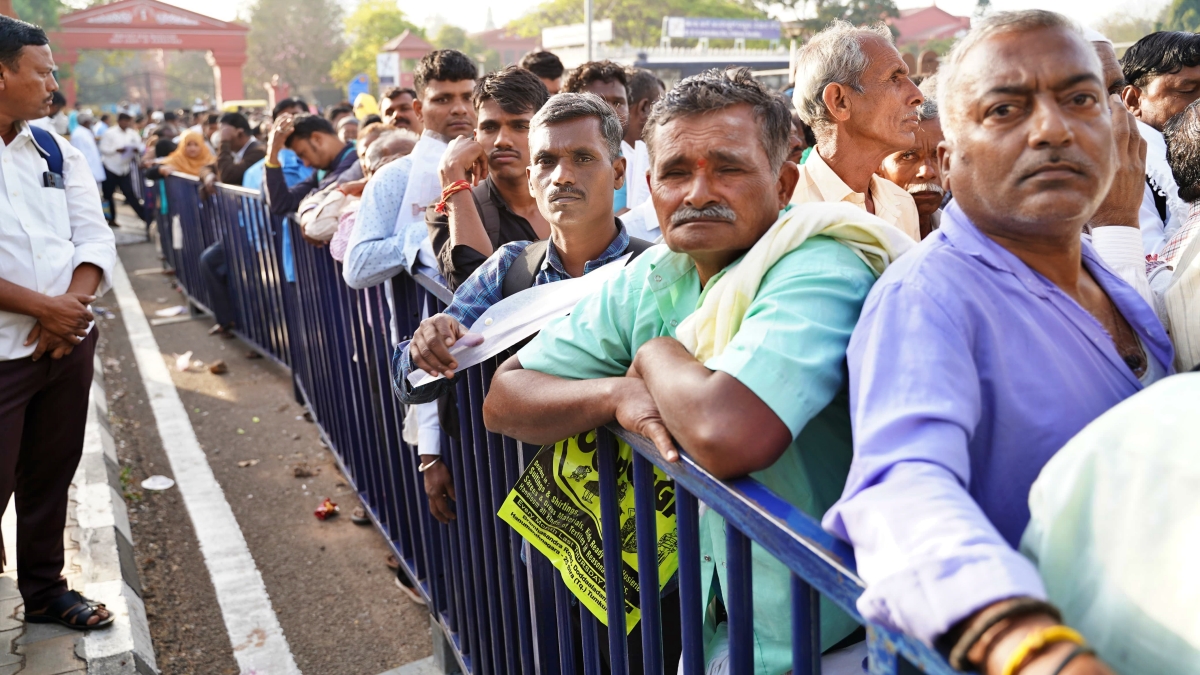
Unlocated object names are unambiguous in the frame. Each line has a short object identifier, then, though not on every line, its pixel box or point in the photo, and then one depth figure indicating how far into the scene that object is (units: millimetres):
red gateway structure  43031
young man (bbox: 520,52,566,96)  5156
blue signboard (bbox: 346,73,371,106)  12788
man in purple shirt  1107
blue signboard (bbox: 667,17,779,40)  51938
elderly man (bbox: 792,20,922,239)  2994
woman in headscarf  10906
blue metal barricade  1248
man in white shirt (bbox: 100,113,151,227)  16656
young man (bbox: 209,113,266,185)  8688
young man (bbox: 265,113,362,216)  5832
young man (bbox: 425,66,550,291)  3127
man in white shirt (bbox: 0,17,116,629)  3322
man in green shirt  1459
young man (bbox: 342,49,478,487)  3340
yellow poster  1957
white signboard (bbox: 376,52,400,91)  17094
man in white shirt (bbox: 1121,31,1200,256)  3324
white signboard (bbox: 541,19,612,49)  38625
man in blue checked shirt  2607
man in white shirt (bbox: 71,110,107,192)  14578
